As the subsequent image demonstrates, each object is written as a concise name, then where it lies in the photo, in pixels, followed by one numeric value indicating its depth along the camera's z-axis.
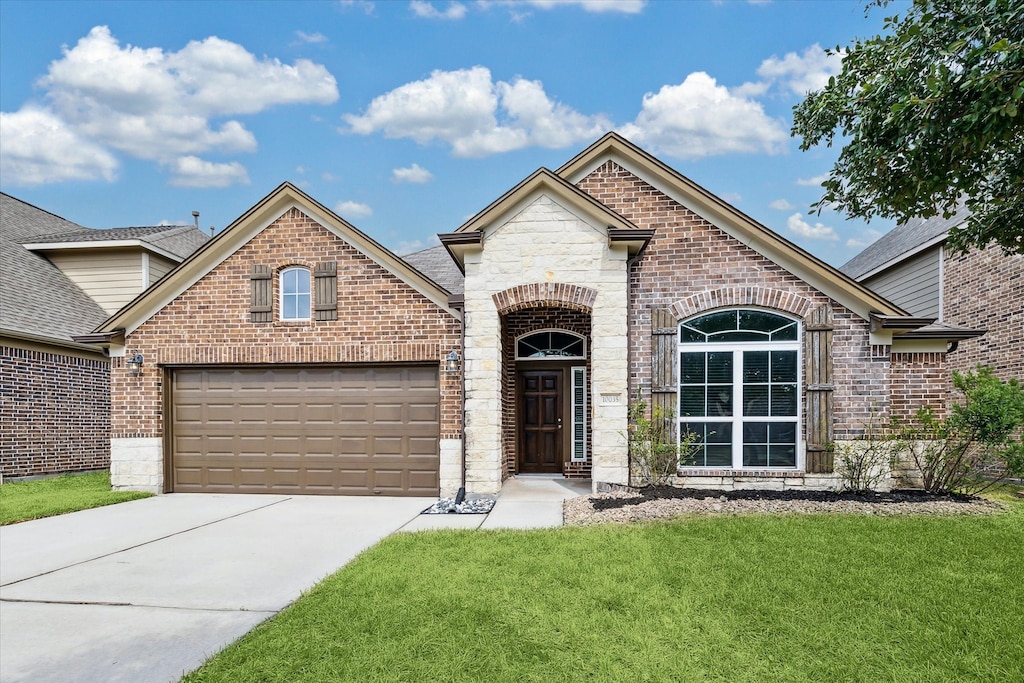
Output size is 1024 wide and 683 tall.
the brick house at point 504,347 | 9.33
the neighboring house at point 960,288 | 12.12
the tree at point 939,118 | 5.35
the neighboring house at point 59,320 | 12.10
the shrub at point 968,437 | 8.78
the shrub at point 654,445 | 9.28
